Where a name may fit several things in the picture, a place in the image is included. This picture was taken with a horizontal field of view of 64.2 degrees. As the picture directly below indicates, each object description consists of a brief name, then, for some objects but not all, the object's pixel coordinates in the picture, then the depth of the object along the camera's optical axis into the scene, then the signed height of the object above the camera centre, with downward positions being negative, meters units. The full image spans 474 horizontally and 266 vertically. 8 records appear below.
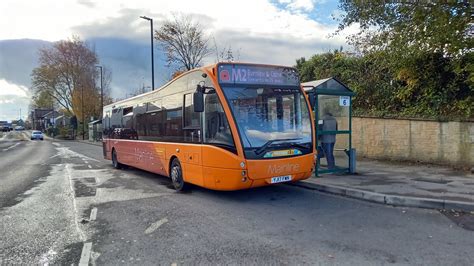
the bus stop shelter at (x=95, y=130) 52.60 -0.18
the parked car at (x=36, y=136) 61.97 -1.07
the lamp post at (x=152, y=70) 24.08 +3.73
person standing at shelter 10.67 -0.32
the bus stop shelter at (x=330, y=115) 10.46 +0.32
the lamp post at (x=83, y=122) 60.67 +1.14
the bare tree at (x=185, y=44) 29.69 +6.58
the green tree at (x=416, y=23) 10.43 +3.04
